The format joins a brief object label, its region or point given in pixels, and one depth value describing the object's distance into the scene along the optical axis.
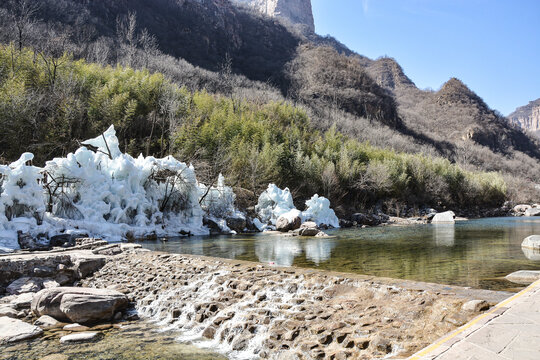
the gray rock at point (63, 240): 11.25
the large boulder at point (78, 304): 5.84
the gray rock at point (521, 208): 40.35
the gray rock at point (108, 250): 9.60
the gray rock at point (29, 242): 10.28
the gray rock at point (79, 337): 5.08
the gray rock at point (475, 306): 3.84
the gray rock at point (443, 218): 28.36
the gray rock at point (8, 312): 6.10
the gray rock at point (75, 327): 5.55
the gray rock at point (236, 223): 19.26
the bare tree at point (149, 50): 43.60
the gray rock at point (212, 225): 18.33
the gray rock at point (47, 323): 5.69
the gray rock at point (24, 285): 7.31
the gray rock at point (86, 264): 8.36
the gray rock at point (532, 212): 37.27
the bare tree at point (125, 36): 40.78
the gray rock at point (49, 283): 7.64
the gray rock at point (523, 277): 6.01
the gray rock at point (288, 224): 18.76
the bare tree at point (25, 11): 29.96
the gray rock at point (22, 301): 6.59
